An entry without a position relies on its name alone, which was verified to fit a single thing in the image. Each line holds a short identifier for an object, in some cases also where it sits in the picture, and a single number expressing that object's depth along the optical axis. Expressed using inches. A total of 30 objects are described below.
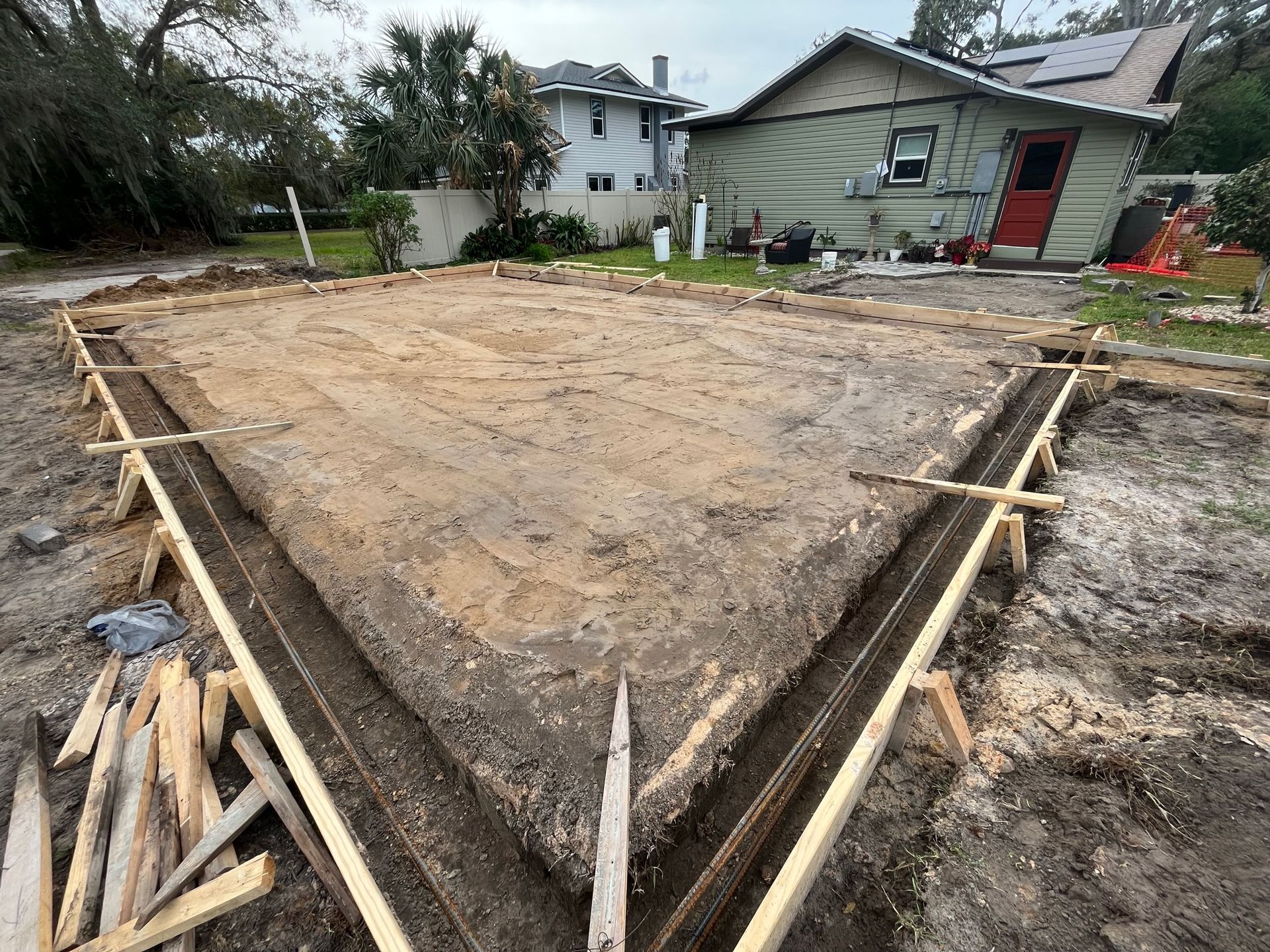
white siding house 723.4
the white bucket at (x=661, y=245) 494.9
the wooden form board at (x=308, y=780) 51.3
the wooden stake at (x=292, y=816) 59.7
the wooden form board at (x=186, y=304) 291.1
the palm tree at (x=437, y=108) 469.1
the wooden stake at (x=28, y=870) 52.9
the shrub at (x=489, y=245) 525.7
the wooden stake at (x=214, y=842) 52.6
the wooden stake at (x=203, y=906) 50.5
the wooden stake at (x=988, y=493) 101.0
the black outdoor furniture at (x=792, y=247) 465.7
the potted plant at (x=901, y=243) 452.4
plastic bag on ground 94.7
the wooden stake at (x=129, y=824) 56.1
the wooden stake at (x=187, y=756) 64.0
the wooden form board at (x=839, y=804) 48.4
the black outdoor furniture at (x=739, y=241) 516.7
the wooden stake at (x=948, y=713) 66.8
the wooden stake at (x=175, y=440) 128.6
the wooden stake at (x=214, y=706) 72.6
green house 376.5
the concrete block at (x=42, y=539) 119.0
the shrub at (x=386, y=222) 430.0
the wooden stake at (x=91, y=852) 54.6
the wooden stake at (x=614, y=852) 50.3
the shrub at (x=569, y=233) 561.0
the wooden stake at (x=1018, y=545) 104.7
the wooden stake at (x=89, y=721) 74.8
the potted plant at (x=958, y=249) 422.3
